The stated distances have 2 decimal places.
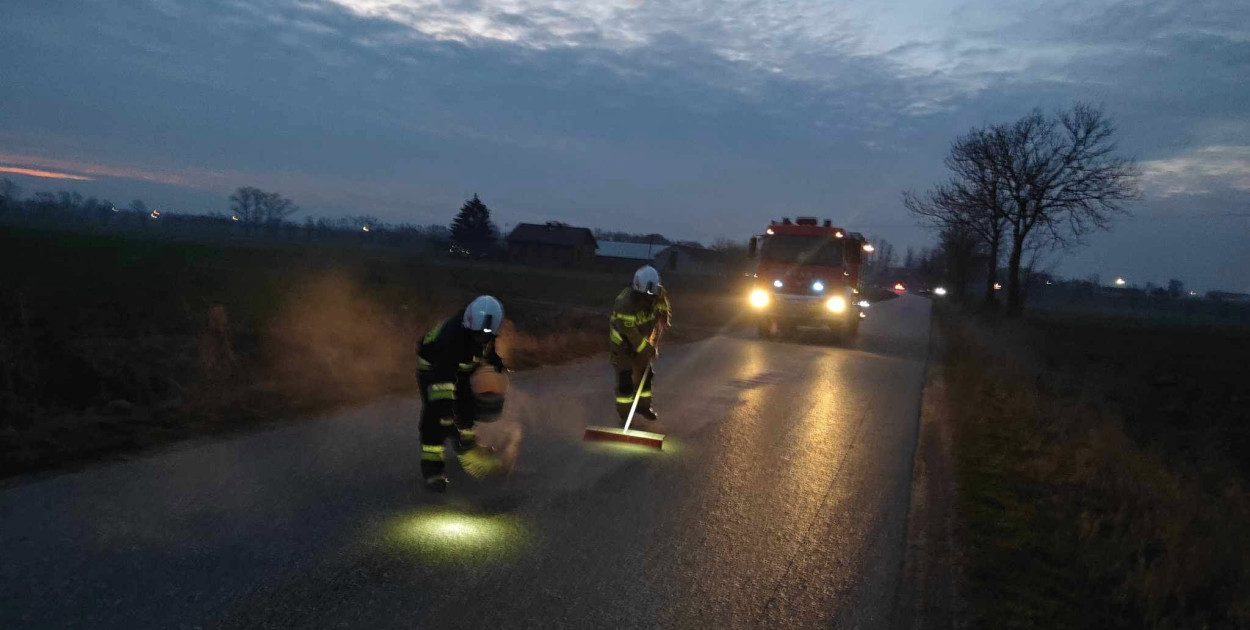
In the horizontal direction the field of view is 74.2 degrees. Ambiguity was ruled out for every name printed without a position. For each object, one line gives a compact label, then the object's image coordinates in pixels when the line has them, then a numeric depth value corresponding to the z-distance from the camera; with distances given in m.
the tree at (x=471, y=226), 83.31
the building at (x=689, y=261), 93.31
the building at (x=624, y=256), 87.69
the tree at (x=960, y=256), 62.63
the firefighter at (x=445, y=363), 6.05
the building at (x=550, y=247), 84.88
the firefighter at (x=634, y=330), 9.02
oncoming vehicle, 21.80
